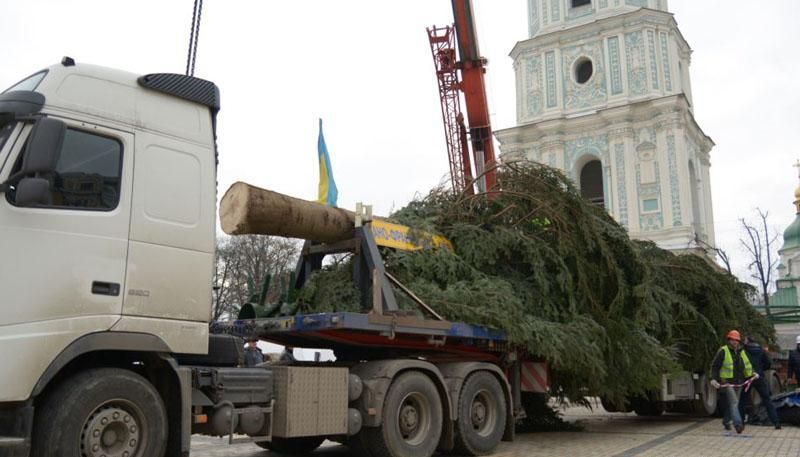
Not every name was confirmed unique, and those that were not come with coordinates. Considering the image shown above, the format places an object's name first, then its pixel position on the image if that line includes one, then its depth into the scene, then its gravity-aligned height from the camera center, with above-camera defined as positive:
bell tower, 37.59 +12.46
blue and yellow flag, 8.91 +2.09
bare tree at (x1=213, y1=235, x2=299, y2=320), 33.28 +4.66
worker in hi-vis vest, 11.75 -0.39
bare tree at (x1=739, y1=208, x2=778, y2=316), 41.83 +4.96
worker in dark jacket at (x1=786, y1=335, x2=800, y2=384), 13.46 -0.24
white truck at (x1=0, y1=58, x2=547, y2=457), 4.98 +0.39
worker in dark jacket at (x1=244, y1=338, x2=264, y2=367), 7.36 -0.04
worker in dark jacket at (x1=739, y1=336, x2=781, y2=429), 12.54 -0.41
